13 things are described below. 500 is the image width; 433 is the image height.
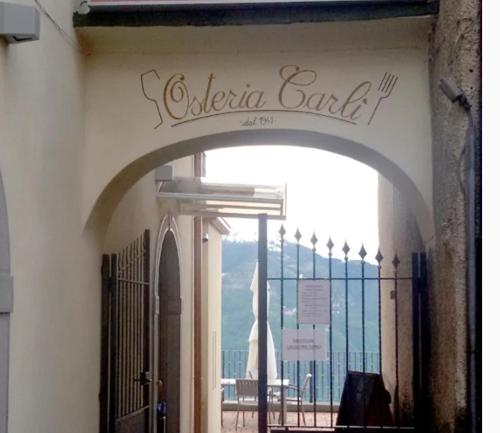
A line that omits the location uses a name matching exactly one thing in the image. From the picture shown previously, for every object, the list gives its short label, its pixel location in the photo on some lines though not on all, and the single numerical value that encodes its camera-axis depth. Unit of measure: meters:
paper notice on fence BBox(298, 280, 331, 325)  6.63
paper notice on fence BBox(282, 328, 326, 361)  6.62
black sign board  7.54
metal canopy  9.62
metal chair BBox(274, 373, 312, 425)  14.04
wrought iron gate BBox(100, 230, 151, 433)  6.55
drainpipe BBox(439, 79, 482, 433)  4.72
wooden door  10.77
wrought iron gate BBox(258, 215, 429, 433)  6.27
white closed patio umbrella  15.51
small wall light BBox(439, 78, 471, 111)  4.87
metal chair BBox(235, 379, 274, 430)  15.24
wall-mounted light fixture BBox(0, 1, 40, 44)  4.39
